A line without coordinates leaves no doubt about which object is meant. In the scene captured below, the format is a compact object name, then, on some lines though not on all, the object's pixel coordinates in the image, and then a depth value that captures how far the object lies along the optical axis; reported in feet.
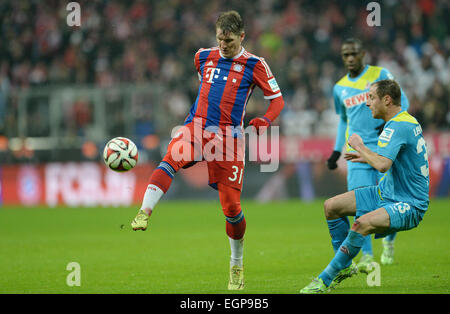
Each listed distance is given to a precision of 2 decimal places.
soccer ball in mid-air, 45.01
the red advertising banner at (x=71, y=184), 118.42
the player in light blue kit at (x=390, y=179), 41.06
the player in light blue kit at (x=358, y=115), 54.65
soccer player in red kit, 45.09
